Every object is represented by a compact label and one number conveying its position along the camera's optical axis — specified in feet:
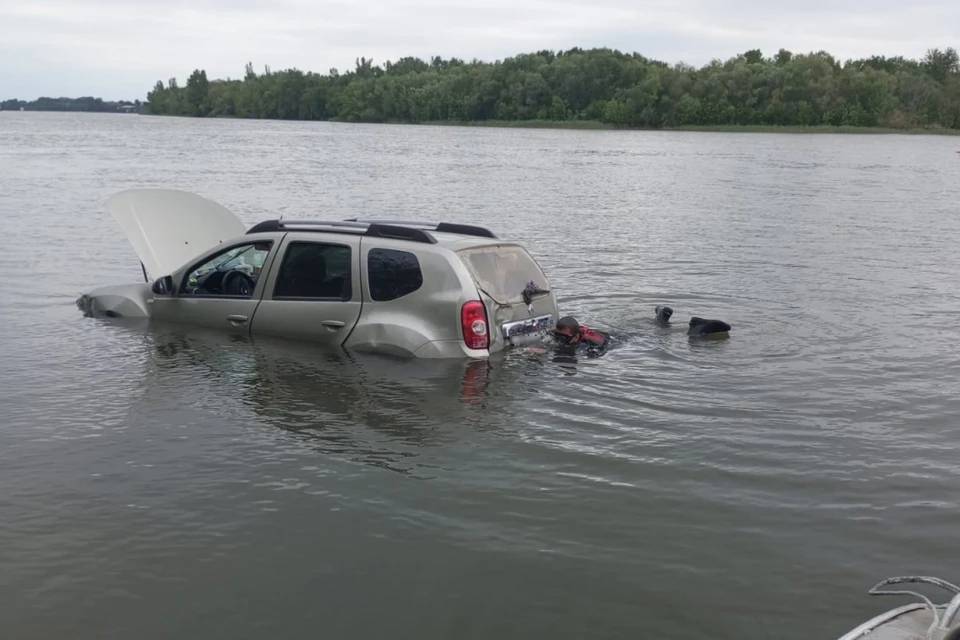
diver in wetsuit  32.60
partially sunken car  29.40
